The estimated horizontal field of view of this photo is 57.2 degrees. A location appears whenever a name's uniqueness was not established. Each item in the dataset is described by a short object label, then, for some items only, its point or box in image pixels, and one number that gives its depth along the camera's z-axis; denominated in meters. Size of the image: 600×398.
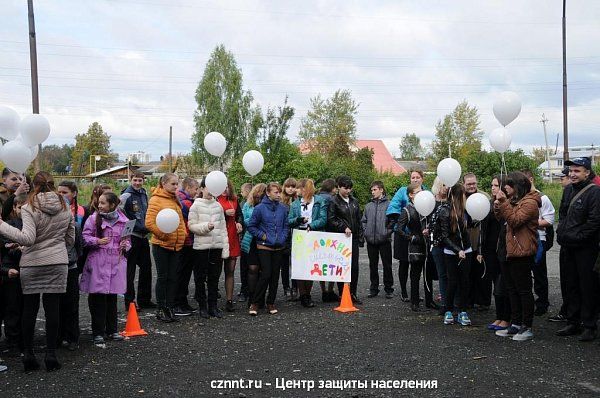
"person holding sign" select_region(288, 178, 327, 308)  8.65
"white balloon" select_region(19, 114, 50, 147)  6.03
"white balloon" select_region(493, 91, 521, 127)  7.02
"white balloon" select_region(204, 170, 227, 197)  7.64
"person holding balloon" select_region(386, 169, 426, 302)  8.62
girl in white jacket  7.78
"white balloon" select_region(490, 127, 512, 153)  7.24
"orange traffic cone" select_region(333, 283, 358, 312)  8.24
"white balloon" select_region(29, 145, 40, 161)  6.09
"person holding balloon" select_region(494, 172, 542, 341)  6.33
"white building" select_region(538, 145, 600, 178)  82.38
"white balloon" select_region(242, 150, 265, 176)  8.82
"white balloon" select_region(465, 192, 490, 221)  6.96
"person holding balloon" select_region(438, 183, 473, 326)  7.28
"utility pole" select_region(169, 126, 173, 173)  59.03
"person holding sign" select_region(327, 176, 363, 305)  8.79
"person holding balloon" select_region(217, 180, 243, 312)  8.35
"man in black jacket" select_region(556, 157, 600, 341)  6.40
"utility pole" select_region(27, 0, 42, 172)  18.25
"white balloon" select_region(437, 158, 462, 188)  7.26
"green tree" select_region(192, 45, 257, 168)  56.12
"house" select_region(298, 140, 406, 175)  71.12
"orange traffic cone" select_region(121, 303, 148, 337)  6.81
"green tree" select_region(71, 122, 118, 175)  71.06
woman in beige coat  5.30
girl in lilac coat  6.38
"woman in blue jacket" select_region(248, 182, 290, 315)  8.07
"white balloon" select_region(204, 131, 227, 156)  8.45
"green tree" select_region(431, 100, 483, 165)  48.75
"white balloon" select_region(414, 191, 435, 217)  7.67
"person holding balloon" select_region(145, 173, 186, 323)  7.33
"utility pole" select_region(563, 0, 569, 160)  26.06
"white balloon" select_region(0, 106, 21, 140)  6.15
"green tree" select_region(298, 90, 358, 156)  50.91
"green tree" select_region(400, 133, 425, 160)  107.56
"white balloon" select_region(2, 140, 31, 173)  5.69
